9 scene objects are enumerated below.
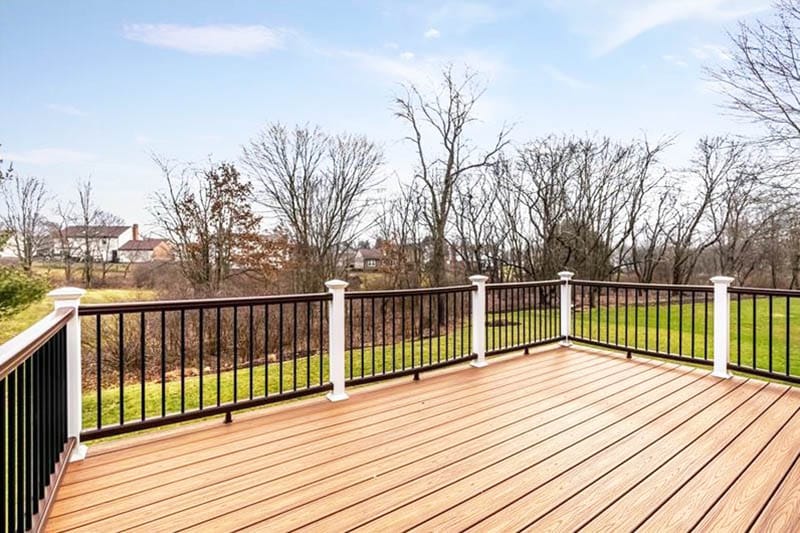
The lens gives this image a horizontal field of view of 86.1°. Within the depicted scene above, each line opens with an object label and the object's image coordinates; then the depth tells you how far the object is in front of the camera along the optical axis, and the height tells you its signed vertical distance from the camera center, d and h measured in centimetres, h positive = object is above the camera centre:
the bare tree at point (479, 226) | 1185 +104
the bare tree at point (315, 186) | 1080 +202
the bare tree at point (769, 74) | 658 +303
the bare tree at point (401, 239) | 1141 +67
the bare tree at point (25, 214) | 980 +121
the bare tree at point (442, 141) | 1013 +302
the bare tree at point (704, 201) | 1123 +169
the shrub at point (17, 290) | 789 -48
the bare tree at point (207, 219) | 988 +106
